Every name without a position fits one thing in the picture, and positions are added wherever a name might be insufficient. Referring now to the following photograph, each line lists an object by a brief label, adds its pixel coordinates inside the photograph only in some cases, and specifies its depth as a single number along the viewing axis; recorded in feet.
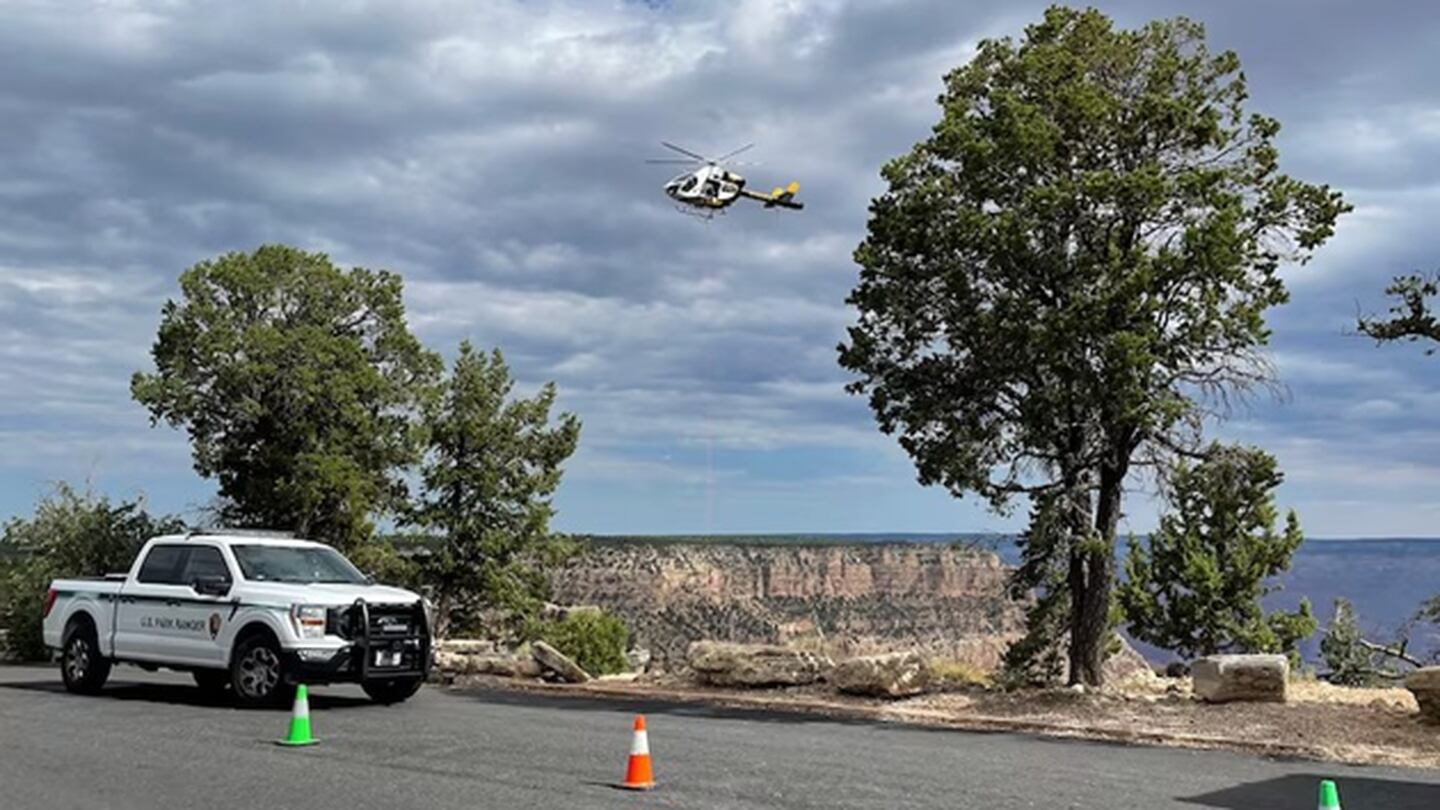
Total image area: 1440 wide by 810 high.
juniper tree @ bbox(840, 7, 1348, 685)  57.62
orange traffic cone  36.09
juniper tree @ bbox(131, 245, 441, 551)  100.83
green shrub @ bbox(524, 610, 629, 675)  83.07
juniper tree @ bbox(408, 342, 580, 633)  101.96
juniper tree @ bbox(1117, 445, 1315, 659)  139.23
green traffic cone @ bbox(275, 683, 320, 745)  44.09
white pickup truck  54.24
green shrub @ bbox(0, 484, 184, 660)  98.68
